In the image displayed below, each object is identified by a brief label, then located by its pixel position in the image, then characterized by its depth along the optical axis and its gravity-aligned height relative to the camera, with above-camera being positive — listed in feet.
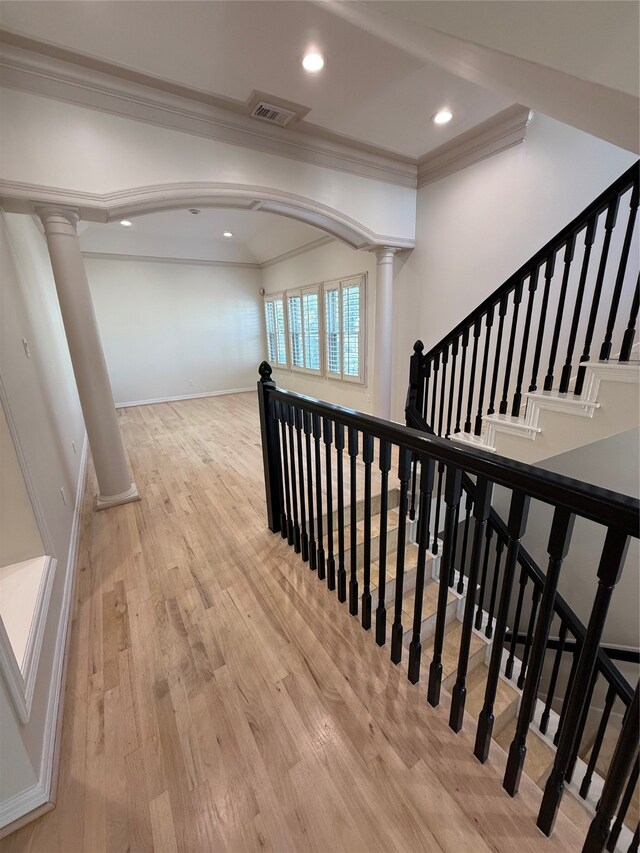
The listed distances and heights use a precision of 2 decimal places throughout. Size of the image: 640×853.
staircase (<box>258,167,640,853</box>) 2.61 -2.37
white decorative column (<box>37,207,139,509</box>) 7.68 -0.55
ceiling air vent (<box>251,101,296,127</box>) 8.09 +5.40
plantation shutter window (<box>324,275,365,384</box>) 15.99 +0.11
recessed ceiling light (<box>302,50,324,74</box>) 6.68 +5.43
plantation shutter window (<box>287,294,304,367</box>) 20.73 +0.11
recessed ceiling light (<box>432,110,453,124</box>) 8.71 +5.54
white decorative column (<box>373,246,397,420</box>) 12.47 -0.17
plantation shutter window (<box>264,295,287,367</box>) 22.98 +0.15
